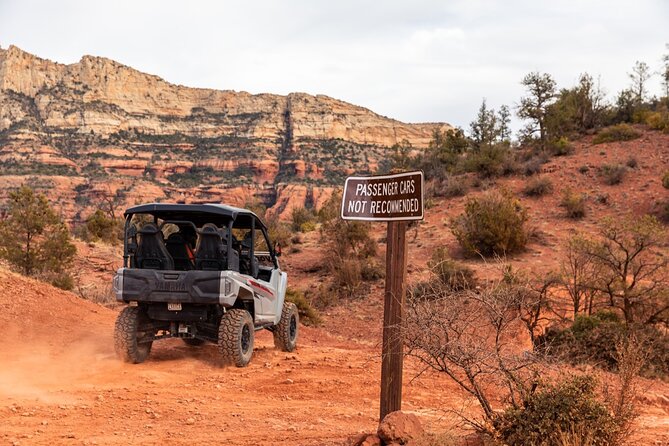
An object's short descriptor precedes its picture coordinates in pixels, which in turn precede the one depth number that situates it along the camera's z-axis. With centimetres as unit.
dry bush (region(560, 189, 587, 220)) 2584
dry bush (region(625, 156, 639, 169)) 3013
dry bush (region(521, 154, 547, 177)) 3156
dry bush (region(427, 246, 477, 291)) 1722
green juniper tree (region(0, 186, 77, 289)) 1920
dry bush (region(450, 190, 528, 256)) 2105
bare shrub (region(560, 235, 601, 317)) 1458
